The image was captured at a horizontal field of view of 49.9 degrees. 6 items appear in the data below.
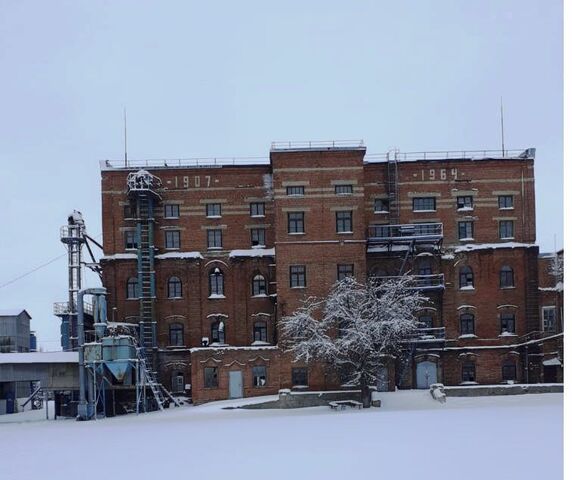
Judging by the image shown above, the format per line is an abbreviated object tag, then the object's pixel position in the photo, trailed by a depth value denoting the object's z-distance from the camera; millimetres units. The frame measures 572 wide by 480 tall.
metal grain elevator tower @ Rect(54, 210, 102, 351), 43094
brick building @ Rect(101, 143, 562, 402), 41250
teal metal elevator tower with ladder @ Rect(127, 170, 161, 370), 40812
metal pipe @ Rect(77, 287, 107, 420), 35062
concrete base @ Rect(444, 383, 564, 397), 35469
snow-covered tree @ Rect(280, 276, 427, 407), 33312
